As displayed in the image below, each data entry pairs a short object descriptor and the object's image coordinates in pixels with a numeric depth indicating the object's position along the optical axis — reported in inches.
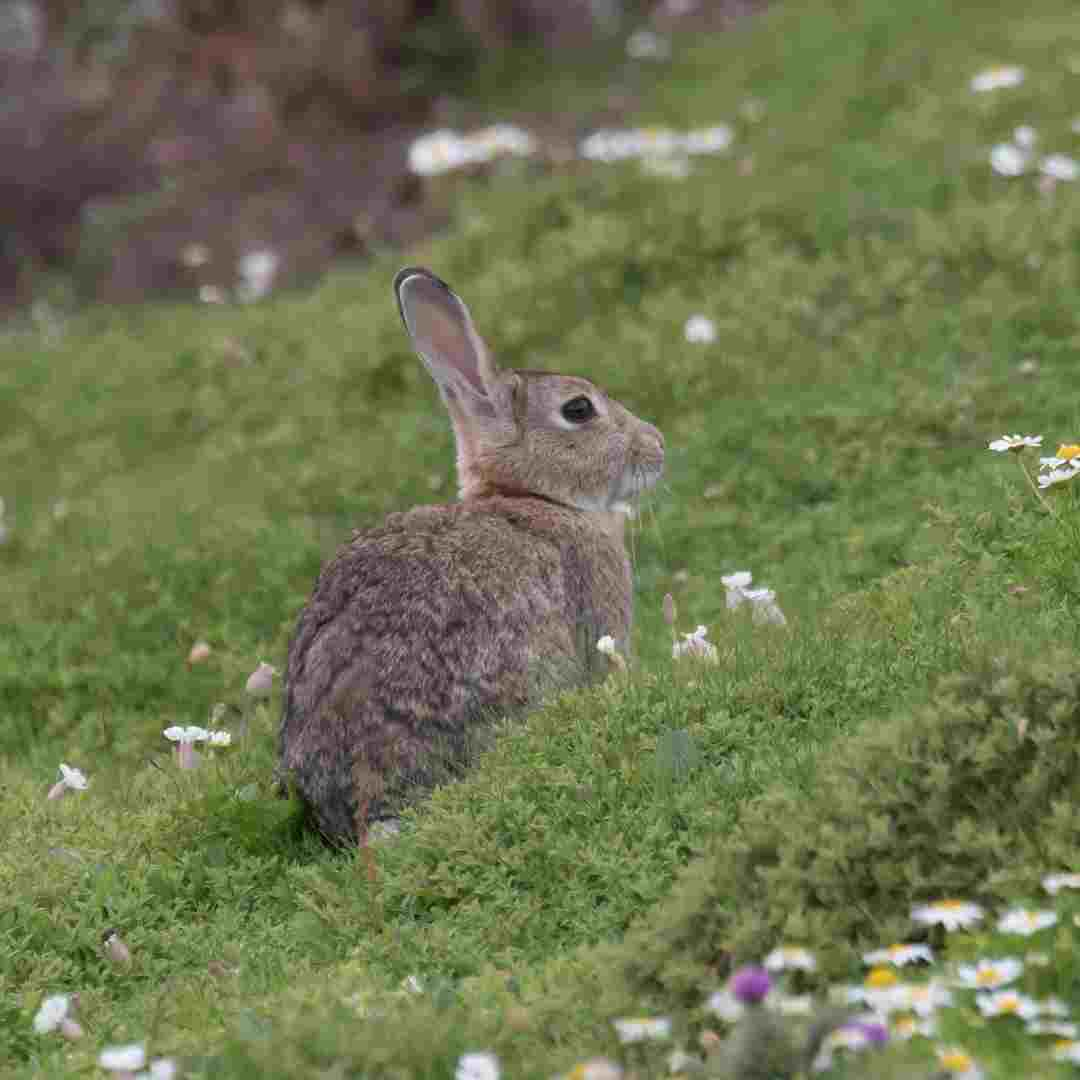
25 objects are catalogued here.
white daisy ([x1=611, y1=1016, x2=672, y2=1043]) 391.5
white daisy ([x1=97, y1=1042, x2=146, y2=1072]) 398.3
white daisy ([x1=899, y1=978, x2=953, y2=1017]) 375.2
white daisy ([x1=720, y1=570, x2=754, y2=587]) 646.5
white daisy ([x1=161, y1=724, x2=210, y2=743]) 599.2
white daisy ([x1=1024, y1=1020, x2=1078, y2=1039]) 366.3
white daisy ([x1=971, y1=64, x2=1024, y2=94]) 1093.1
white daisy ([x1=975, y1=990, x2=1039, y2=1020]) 370.3
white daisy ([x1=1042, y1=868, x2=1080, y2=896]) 405.1
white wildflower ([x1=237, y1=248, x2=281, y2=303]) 1237.1
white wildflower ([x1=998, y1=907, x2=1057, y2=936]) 392.0
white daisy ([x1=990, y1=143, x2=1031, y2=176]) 985.5
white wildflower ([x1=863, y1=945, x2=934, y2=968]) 402.0
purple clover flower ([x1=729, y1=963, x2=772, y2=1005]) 372.5
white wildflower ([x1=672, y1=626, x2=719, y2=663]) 571.2
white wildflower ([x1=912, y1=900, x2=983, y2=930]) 410.3
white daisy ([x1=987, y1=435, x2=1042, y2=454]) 578.2
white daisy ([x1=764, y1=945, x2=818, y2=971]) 398.3
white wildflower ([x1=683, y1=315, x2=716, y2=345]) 920.9
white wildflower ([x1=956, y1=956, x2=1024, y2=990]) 380.8
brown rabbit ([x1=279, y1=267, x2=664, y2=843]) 566.6
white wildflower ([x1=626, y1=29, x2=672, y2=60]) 1412.4
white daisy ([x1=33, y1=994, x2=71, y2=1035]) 467.5
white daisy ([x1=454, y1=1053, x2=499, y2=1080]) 389.7
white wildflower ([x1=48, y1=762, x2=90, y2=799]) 595.8
